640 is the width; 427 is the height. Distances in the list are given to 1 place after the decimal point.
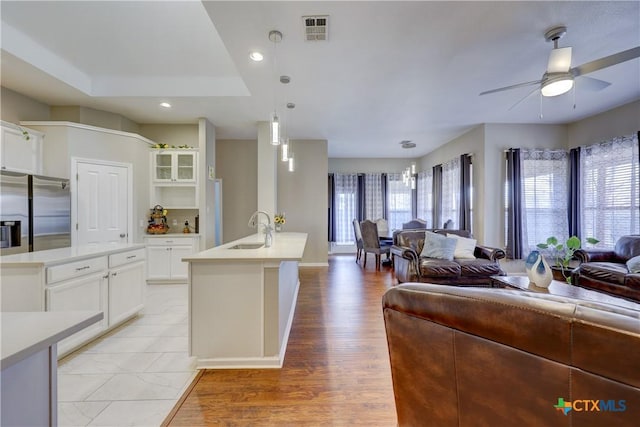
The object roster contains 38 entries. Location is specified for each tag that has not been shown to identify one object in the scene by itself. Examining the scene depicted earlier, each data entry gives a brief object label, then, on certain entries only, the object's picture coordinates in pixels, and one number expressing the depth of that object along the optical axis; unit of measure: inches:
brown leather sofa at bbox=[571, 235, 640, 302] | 115.0
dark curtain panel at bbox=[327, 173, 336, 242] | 319.6
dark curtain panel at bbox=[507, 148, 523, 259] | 187.9
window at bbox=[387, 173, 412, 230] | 330.0
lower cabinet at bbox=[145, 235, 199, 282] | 181.0
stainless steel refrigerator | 118.0
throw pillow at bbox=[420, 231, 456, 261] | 158.1
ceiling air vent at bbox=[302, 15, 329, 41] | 89.0
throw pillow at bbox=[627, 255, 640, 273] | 119.2
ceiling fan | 85.8
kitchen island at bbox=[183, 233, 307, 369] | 82.8
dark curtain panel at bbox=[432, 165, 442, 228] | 270.1
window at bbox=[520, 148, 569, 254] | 191.3
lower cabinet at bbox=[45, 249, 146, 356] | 85.4
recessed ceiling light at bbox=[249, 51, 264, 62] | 108.7
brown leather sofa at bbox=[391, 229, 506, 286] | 150.0
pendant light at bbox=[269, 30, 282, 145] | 96.1
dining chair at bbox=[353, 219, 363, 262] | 260.4
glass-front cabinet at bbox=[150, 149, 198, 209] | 188.7
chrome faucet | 107.6
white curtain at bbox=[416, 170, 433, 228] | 295.9
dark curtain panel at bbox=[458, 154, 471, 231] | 214.8
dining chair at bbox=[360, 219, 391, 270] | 231.6
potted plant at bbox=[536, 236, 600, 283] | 120.5
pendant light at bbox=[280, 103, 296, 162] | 135.3
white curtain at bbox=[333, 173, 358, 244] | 324.8
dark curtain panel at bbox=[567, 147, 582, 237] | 182.9
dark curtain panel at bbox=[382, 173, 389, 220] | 324.8
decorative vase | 102.9
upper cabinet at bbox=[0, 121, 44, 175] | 130.2
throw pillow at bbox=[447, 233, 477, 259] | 161.5
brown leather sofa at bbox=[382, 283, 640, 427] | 24.8
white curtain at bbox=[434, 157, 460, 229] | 237.0
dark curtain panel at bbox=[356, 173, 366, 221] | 323.0
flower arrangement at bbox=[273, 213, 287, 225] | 168.6
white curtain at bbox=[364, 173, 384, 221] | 324.2
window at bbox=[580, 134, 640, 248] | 153.1
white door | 154.7
